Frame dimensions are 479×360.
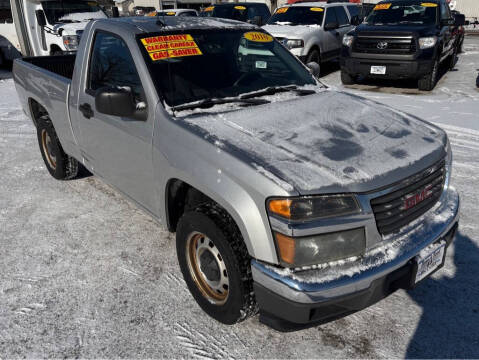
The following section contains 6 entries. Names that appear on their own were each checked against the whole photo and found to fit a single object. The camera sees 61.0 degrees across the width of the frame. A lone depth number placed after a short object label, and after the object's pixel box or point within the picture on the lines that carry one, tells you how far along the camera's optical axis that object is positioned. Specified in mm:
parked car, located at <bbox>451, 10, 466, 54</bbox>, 10079
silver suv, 9734
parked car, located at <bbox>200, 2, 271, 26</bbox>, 13031
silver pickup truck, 2021
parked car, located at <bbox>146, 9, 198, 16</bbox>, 16005
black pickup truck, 8375
